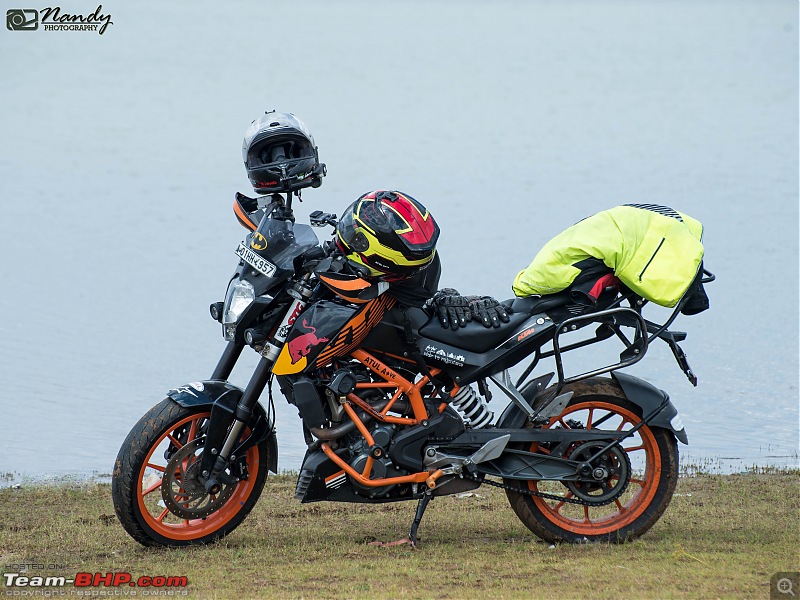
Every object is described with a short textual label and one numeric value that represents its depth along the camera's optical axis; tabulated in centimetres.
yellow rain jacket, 1180
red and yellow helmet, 1164
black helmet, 1246
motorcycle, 1205
